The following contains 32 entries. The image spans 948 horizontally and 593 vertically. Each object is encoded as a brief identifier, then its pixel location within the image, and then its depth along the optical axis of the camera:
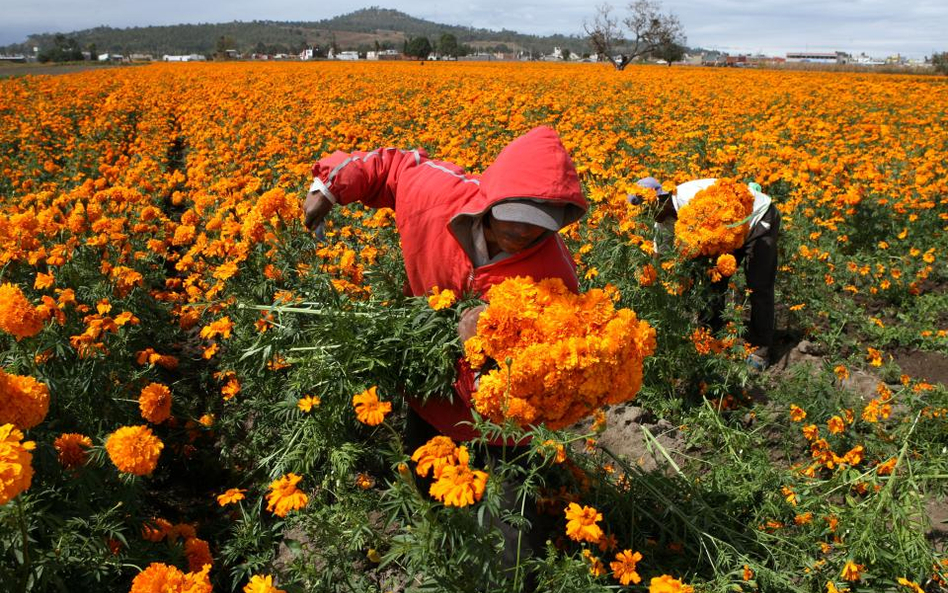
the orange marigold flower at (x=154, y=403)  2.57
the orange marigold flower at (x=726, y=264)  3.70
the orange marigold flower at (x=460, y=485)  1.49
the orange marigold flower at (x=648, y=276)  3.50
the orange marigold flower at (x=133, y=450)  1.92
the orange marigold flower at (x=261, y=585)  1.50
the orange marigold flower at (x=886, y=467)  2.77
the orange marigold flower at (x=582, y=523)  1.80
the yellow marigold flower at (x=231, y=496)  2.33
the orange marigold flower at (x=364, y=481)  2.63
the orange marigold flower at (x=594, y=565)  1.88
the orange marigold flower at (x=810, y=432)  3.15
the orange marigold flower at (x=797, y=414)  3.25
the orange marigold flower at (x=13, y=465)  1.31
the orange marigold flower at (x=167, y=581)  1.46
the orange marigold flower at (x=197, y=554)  2.13
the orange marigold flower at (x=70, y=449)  2.13
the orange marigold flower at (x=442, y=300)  2.13
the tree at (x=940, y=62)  39.54
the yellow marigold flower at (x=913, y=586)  2.06
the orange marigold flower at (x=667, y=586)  1.72
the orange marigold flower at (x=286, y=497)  1.85
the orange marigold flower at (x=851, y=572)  2.22
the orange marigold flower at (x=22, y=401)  1.68
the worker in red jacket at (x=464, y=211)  2.08
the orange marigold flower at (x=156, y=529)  2.29
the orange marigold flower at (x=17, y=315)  2.14
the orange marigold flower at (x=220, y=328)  2.98
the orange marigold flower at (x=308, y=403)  2.44
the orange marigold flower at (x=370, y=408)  1.95
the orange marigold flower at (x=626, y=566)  1.96
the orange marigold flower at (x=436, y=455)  1.61
